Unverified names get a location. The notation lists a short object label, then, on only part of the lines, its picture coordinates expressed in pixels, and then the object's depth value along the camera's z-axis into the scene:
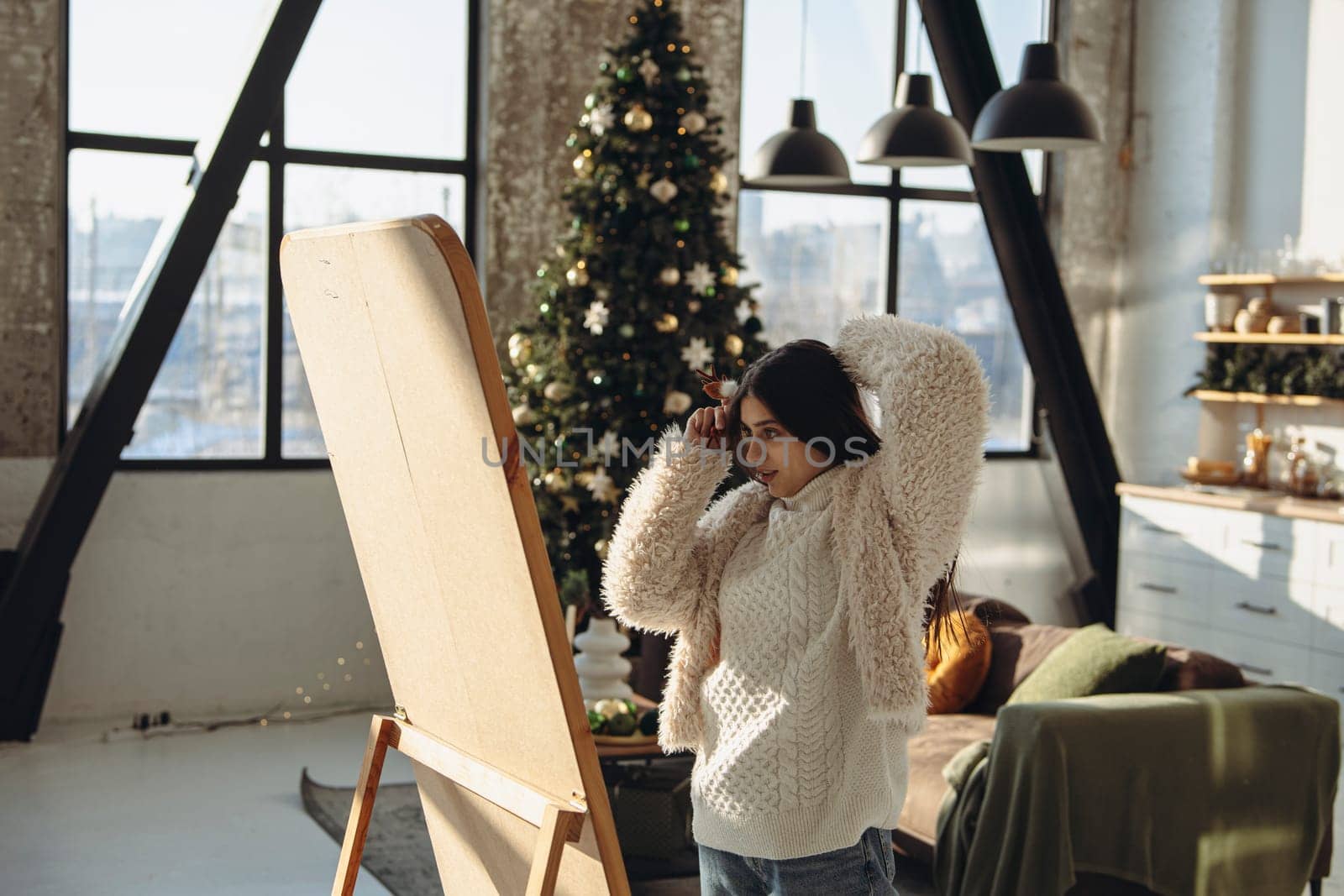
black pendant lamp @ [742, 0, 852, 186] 4.89
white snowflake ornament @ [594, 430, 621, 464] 5.23
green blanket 3.30
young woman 1.74
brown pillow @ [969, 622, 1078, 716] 4.40
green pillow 3.69
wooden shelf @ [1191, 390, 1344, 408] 6.23
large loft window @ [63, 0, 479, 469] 5.67
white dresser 5.53
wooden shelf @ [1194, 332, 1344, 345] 6.07
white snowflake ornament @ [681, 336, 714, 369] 5.22
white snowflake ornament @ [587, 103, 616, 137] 5.27
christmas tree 5.24
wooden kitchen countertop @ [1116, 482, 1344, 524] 5.64
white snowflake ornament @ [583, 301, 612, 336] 5.21
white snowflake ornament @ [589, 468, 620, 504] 5.22
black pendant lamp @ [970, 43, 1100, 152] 4.16
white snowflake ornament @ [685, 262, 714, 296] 5.29
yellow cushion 4.47
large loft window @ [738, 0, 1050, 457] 6.92
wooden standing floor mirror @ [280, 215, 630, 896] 1.63
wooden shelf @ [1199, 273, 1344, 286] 6.28
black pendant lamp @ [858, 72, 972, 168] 4.46
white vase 4.05
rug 3.77
